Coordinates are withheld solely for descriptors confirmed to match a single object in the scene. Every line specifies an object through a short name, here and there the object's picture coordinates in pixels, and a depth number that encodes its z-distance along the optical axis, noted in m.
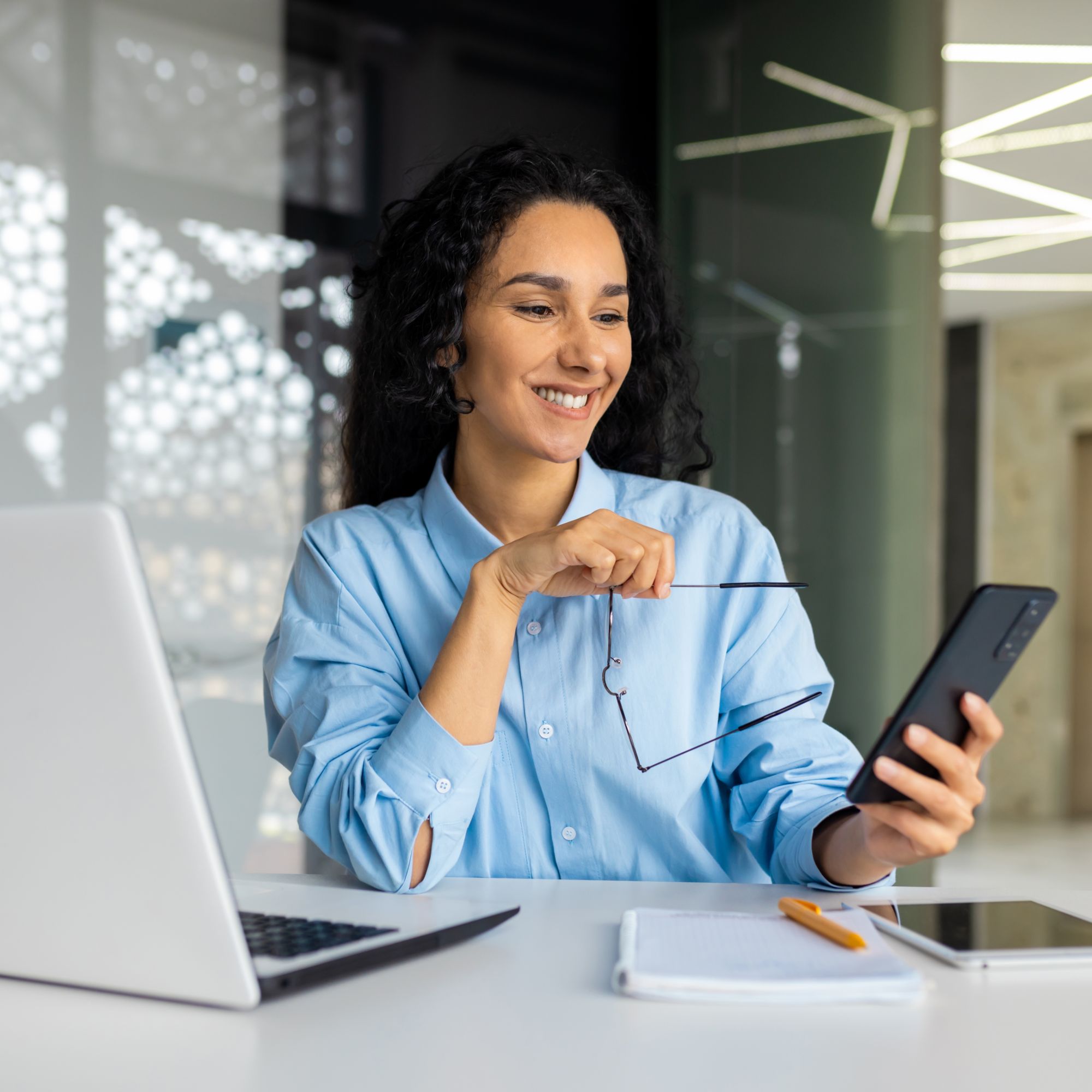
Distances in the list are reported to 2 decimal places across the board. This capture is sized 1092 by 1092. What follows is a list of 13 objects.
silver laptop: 0.70
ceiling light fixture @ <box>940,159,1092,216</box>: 3.06
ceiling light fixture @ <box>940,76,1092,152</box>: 2.84
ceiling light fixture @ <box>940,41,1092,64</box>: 2.80
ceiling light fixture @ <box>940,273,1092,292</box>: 5.60
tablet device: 0.88
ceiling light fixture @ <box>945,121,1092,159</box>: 2.87
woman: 1.27
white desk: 0.67
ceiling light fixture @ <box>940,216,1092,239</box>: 3.44
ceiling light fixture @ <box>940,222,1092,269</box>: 4.18
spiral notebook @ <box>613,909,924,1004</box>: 0.79
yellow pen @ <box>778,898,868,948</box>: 0.88
